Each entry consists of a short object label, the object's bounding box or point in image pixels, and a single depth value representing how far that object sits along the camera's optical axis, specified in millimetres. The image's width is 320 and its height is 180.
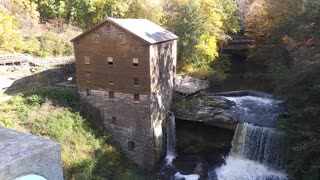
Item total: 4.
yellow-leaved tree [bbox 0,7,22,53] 27672
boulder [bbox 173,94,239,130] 25156
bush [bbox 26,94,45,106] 23984
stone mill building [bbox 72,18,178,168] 23016
